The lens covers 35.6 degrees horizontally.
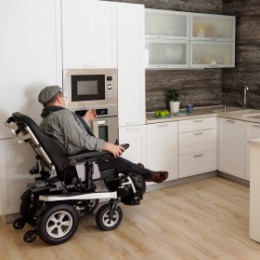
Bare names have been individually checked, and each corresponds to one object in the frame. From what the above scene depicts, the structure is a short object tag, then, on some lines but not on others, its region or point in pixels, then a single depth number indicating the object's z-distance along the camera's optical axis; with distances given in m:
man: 3.38
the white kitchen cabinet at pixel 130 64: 4.24
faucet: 5.39
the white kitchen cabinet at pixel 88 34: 3.87
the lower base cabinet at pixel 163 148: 4.61
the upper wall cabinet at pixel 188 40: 4.80
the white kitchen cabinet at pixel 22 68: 3.59
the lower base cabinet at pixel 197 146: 4.89
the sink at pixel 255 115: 4.95
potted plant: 5.18
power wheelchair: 3.28
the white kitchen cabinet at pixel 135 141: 4.38
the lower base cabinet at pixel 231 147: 4.84
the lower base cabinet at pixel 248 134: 4.62
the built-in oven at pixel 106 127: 4.10
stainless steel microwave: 3.95
